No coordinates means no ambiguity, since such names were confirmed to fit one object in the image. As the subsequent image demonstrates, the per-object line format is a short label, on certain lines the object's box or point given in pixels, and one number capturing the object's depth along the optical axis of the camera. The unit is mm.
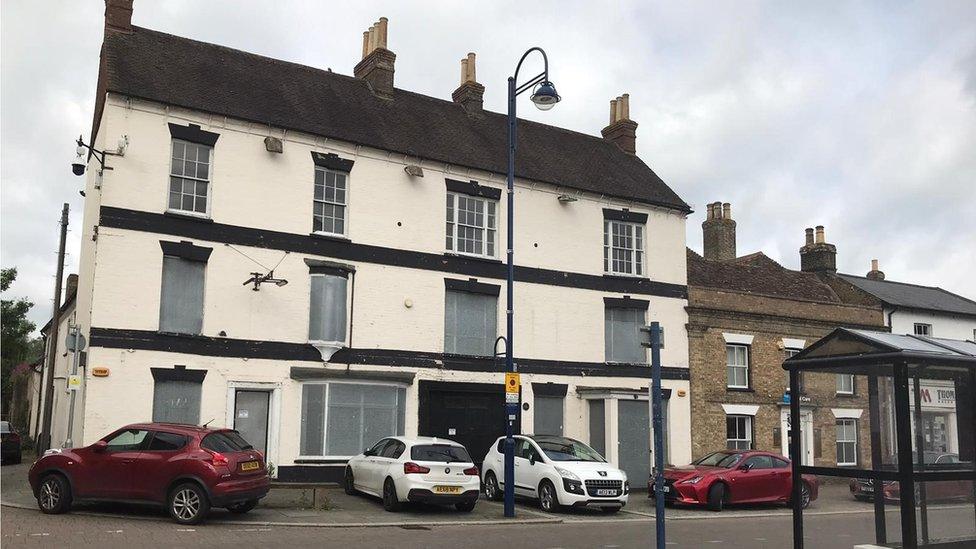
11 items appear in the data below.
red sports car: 20766
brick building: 27656
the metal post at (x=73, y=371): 17688
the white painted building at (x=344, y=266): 19500
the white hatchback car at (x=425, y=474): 16922
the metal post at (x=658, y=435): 9984
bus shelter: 9602
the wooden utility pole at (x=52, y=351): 25922
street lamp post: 17453
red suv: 14406
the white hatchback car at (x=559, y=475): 18578
